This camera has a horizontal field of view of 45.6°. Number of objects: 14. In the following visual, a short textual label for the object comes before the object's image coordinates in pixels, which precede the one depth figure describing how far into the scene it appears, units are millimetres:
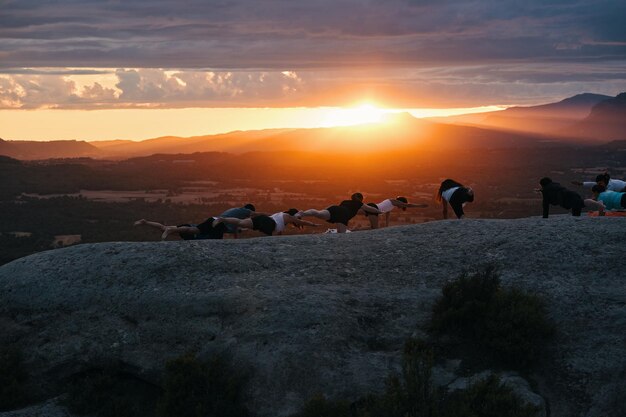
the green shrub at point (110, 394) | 11977
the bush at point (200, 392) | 11164
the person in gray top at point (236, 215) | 17609
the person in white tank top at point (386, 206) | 19578
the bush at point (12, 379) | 12141
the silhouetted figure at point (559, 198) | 17641
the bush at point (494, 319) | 11836
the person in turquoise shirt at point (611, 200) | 18095
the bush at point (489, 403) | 10133
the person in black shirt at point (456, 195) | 18656
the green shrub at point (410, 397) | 10047
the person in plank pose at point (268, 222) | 17234
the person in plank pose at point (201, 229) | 17328
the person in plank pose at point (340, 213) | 18156
